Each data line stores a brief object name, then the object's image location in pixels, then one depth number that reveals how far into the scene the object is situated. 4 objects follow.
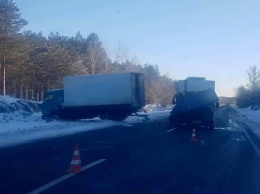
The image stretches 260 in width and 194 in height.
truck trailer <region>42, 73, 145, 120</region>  23.21
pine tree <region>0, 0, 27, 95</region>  34.36
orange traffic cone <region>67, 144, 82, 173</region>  6.41
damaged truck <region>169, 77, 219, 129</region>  18.02
